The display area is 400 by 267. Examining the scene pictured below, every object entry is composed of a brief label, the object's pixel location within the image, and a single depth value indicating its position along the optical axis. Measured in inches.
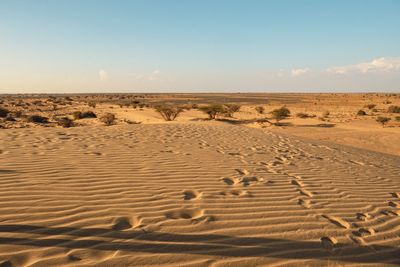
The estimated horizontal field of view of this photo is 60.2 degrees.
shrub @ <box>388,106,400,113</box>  1076.5
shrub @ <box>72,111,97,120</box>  836.6
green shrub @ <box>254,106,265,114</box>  1122.2
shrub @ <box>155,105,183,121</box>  863.7
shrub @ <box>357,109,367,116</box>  1018.1
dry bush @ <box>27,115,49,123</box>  703.7
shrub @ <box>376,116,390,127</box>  789.2
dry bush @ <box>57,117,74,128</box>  655.8
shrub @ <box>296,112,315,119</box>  951.2
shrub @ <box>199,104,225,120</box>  903.1
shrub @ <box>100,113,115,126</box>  732.7
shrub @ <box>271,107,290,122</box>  855.7
